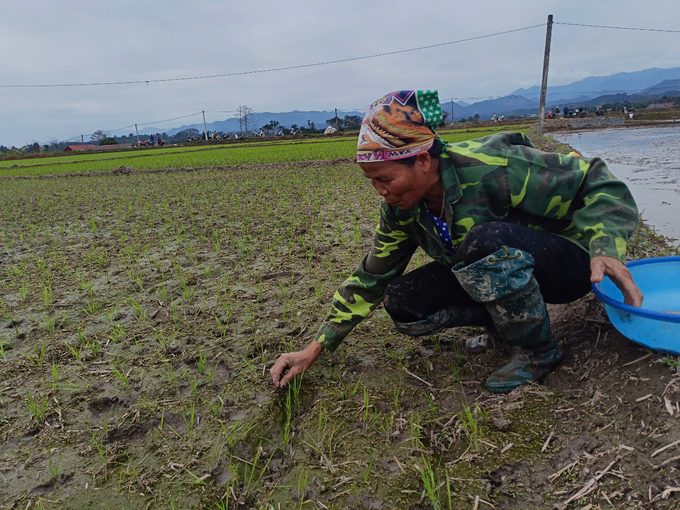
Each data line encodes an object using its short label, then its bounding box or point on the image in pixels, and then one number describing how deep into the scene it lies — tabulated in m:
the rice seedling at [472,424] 1.46
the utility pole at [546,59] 15.90
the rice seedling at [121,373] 1.97
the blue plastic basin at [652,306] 1.36
